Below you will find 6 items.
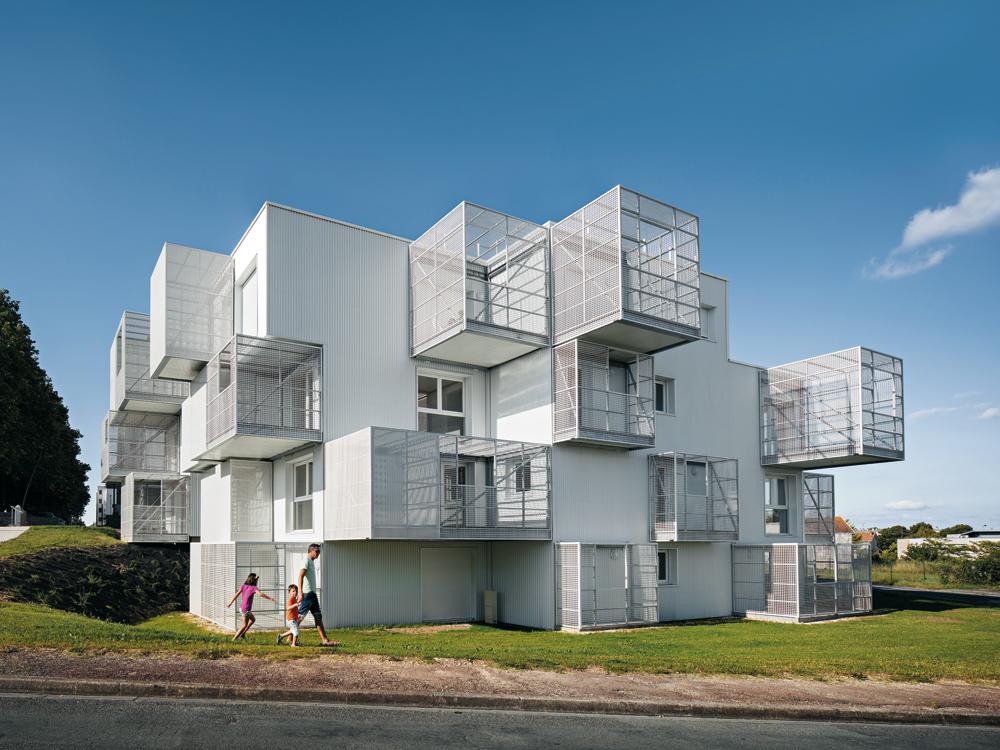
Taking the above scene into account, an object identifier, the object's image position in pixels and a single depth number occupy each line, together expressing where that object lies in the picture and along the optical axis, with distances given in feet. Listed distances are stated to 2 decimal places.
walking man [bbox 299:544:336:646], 44.52
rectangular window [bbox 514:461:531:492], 65.38
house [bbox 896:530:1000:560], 153.07
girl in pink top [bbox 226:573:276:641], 48.01
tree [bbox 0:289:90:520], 120.47
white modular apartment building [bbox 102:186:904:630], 61.57
